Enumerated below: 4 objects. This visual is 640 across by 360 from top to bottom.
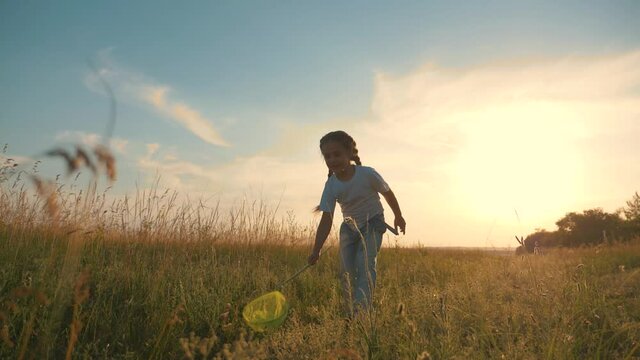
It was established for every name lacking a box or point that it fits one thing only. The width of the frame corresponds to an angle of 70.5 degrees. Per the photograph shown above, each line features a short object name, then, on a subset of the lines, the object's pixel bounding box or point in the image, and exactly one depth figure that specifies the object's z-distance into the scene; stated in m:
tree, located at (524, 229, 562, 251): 24.34
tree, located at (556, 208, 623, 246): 23.64
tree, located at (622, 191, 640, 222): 21.41
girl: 4.29
